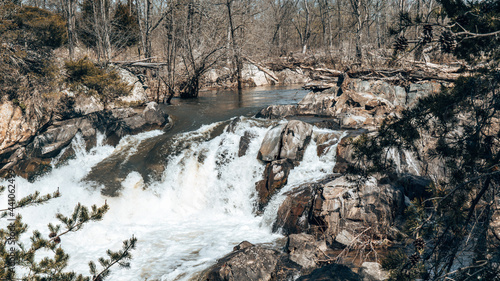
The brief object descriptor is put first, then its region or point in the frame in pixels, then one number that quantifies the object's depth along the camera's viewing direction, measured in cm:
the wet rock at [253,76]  2600
